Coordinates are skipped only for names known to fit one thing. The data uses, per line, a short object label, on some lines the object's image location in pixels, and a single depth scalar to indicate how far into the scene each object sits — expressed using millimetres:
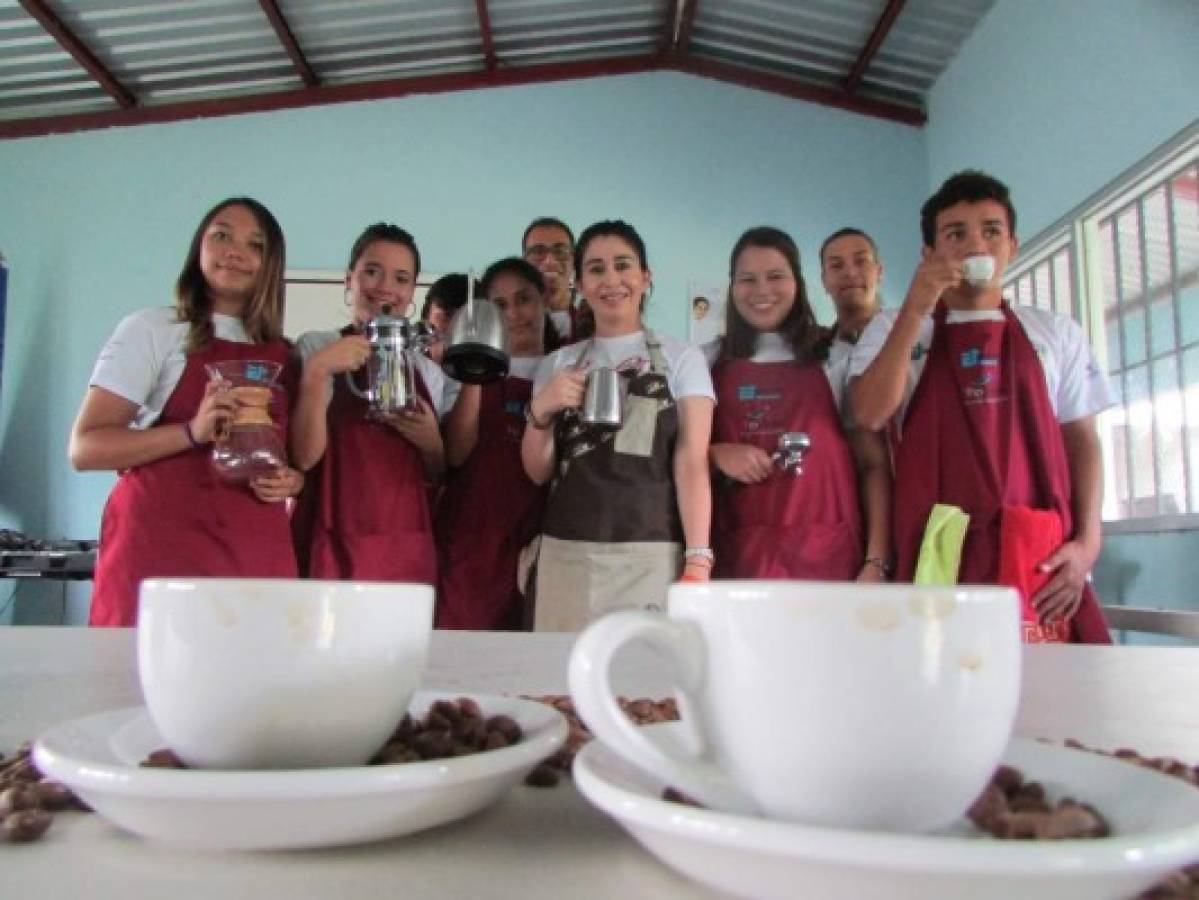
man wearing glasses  2073
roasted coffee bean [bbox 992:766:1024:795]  351
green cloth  1384
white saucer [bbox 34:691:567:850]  293
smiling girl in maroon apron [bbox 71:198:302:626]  1375
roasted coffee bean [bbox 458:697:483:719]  436
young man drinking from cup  1422
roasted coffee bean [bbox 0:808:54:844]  332
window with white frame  2635
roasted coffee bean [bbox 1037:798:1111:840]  280
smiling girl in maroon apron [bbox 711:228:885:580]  1555
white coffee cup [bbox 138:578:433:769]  346
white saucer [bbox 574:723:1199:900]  235
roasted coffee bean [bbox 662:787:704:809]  332
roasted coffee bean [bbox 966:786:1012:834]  307
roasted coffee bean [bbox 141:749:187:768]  365
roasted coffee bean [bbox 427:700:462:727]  434
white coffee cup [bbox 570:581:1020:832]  296
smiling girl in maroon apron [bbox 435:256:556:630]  1705
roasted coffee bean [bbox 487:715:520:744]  398
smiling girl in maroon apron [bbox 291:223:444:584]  1541
